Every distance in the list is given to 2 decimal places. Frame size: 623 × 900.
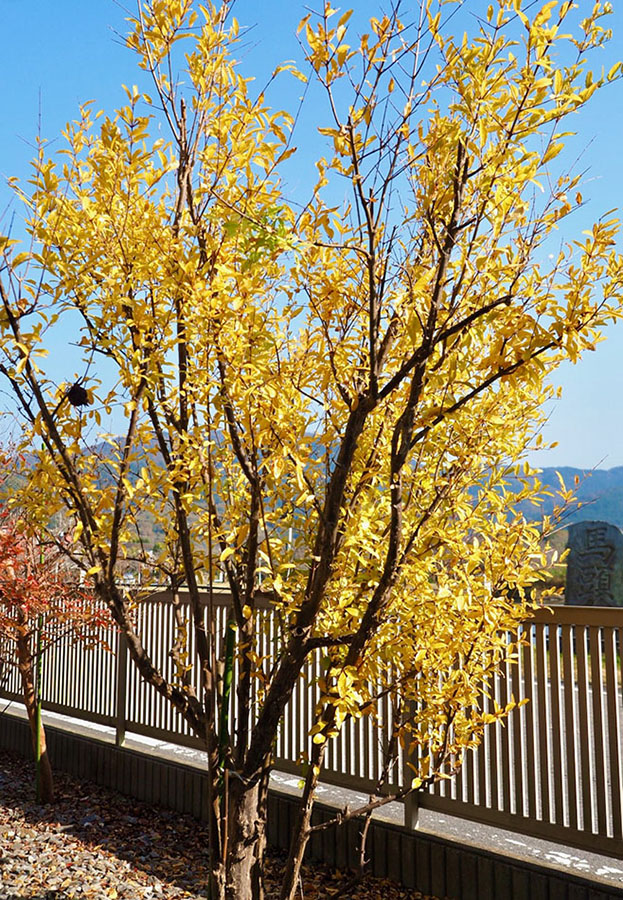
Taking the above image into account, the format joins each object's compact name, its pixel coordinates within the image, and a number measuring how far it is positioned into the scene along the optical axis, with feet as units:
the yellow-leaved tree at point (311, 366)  5.92
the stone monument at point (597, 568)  48.39
